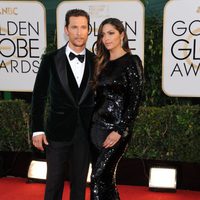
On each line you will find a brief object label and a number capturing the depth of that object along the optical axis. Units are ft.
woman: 9.25
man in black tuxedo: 9.91
